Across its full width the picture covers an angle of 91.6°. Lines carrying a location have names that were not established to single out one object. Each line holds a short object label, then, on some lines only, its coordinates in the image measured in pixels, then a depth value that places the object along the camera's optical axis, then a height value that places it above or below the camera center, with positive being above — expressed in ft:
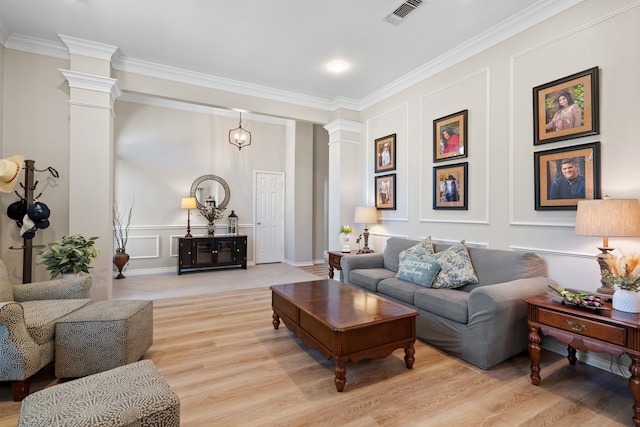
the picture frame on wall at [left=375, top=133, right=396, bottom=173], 15.03 +3.09
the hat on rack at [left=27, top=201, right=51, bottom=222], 10.50 +0.12
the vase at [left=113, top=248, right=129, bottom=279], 18.08 -2.64
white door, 23.57 -0.23
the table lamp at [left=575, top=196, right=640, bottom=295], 6.69 -0.07
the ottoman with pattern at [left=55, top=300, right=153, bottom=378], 7.00 -2.91
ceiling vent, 9.15 +6.26
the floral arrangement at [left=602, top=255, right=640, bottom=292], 6.18 -1.19
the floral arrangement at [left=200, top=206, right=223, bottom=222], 21.29 +0.20
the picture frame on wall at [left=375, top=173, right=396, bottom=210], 14.97 +1.20
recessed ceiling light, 12.78 +6.29
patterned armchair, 6.13 -2.32
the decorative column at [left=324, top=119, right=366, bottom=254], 16.89 +2.24
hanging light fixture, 20.79 +5.60
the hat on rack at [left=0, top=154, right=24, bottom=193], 9.05 +1.19
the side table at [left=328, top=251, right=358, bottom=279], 14.75 -2.12
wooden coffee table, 6.88 -2.64
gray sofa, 7.58 -2.46
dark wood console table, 19.71 -2.49
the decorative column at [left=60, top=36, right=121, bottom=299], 11.35 +2.49
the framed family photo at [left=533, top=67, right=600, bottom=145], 8.14 +3.01
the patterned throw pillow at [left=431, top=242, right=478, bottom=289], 9.78 -1.73
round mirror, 21.31 +1.64
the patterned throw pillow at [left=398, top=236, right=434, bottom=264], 11.21 -1.32
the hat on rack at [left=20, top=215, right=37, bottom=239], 10.51 -0.46
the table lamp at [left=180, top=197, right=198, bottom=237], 20.10 +0.77
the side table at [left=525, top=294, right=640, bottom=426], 5.67 -2.32
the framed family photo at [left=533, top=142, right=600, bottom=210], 8.13 +1.10
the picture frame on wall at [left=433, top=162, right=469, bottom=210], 11.55 +1.13
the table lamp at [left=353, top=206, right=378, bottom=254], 15.25 -0.04
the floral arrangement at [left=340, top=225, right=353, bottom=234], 15.61 -0.74
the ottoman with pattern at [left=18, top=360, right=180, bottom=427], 3.93 -2.57
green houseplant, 9.89 -1.34
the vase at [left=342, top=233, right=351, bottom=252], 15.51 -1.39
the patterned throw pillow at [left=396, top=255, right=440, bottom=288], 10.08 -1.86
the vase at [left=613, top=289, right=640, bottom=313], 6.12 -1.69
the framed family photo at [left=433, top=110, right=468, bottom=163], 11.58 +3.06
